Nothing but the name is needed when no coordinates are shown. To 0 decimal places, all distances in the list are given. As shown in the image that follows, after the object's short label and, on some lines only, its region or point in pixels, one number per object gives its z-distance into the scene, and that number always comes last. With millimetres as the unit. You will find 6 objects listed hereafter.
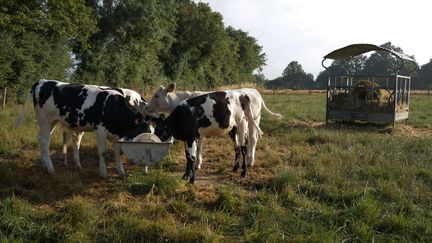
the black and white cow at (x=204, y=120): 7254
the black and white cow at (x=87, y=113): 7391
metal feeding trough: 6258
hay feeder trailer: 14633
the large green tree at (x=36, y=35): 18953
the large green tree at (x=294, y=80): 137625
